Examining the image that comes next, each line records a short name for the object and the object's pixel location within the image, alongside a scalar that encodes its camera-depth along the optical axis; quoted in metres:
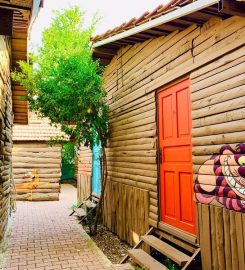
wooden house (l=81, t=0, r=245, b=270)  4.15
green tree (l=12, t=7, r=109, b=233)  7.63
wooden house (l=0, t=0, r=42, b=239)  3.54
